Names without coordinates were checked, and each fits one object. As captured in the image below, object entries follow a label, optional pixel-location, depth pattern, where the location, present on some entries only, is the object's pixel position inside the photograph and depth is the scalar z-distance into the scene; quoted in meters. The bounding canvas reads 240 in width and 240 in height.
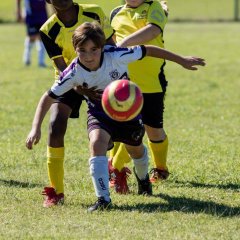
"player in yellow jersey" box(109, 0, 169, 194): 14.48
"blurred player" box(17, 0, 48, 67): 39.47
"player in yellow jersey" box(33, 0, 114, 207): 12.98
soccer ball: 11.66
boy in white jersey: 12.09
